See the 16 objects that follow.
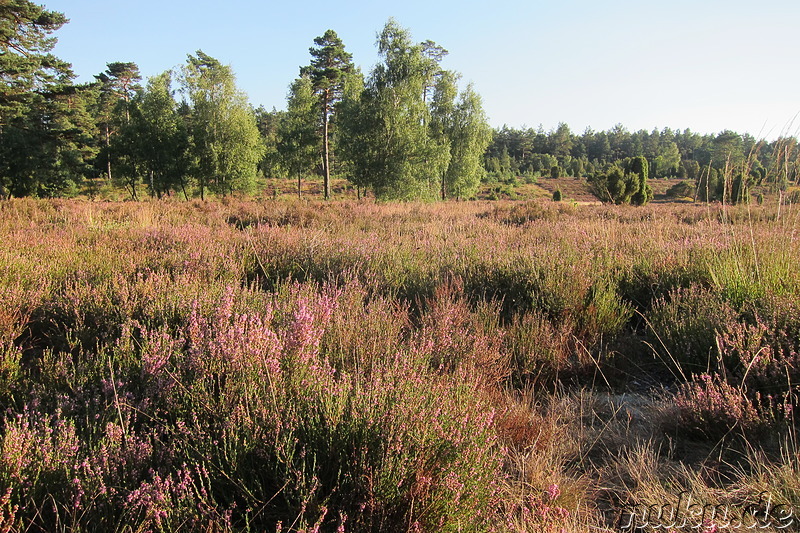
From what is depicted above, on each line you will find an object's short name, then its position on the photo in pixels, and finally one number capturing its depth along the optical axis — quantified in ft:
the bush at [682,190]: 166.22
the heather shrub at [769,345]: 9.08
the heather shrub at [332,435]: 5.34
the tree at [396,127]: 87.51
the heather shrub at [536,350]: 10.94
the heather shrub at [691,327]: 10.85
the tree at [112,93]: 156.46
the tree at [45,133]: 90.53
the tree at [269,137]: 149.72
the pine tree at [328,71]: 115.55
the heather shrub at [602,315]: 12.98
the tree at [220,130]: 112.57
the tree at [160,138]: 125.08
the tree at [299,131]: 128.06
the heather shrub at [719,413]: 7.97
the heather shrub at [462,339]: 9.57
